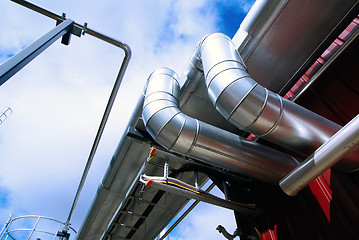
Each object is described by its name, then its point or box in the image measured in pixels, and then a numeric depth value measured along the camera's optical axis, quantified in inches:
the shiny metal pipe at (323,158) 54.0
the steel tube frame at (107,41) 62.4
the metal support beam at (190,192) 89.7
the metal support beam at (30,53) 36.8
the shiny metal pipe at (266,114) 69.9
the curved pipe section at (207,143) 81.7
